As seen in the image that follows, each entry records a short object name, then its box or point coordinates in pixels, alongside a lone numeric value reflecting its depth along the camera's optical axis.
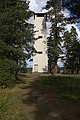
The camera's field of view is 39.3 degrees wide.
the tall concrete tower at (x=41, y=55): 20.35
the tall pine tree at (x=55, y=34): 19.68
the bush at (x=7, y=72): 9.27
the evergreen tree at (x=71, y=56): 23.14
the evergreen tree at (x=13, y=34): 9.47
